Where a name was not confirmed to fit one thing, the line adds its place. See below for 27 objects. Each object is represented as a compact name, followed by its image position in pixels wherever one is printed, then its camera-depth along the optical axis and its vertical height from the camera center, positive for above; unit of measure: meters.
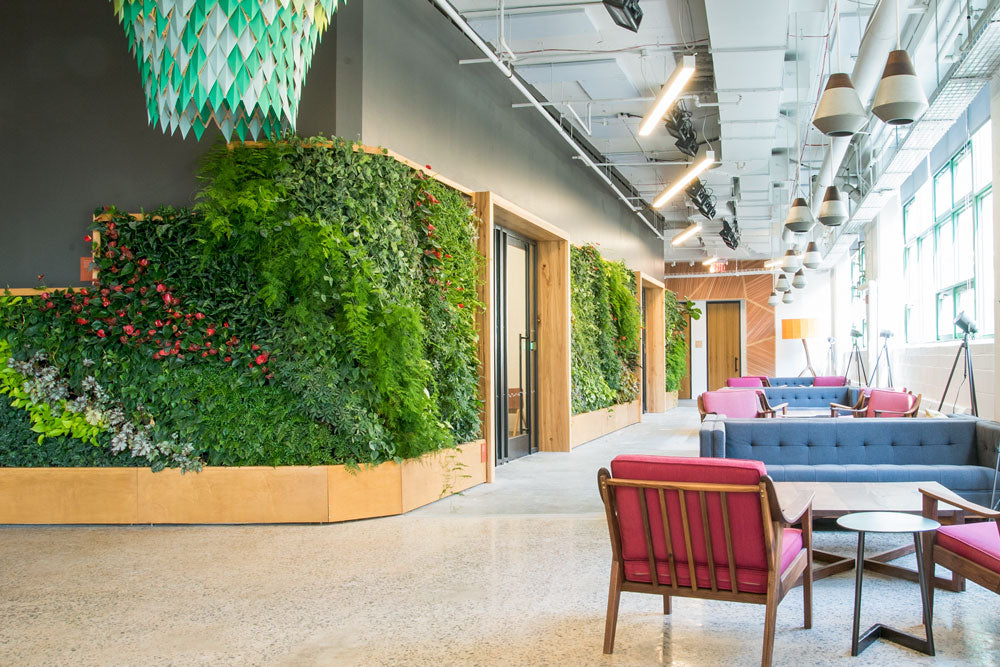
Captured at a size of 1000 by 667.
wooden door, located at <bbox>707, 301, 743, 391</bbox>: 21.48 +0.40
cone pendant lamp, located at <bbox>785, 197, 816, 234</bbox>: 6.53 +1.14
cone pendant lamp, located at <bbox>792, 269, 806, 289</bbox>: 13.59 +1.31
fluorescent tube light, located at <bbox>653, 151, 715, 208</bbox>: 8.69 +2.11
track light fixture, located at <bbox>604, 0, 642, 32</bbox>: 5.57 +2.47
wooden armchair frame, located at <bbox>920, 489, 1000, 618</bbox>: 3.02 -0.81
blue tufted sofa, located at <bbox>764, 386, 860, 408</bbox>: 11.07 -0.53
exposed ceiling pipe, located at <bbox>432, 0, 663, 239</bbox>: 5.50 +2.42
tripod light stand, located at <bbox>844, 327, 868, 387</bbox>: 13.09 -0.09
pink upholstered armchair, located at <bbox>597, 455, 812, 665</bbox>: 2.86 -0.64
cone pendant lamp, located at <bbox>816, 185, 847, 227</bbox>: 6.37 +1.17
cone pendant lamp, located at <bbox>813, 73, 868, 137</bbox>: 4.10 +1.28
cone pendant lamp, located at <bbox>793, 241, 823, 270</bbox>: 9.12 +1.13
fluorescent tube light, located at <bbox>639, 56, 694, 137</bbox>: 6.25 +2.21
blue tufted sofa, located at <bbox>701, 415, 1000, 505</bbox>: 5.29 -0.61
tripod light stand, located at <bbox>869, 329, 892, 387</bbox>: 10.49 +0.29
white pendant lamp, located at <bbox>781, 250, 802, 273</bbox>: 9.83 +1.18
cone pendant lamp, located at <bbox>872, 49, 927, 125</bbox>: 3.75 +1.24
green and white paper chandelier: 1.87 +0.75
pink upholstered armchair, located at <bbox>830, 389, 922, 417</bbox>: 7.49 -0.46
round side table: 3.04 -0.77
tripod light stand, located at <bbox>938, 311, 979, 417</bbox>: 6.71 +0.24
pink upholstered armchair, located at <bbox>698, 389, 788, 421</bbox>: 8.88 -0.51
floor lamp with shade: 16.53 +0.63
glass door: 8.67 +0.18
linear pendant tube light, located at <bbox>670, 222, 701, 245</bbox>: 14.04 +2.23
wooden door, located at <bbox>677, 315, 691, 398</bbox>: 21.53 -0.65
